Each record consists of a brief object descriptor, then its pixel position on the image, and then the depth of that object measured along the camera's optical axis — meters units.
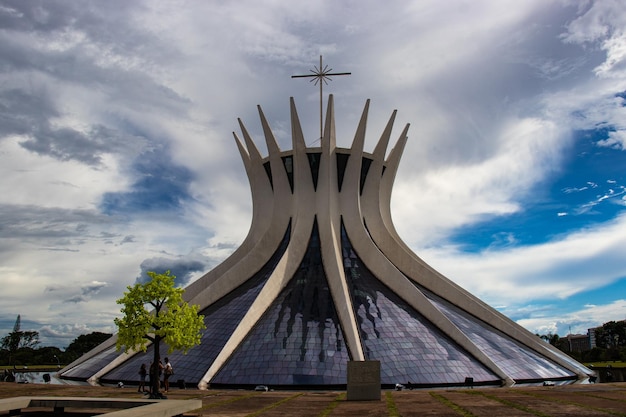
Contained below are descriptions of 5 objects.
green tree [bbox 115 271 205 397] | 16.34
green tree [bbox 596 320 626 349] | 75.62
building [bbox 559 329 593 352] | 189.25
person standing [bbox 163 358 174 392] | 18.80
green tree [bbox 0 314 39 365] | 71.12
